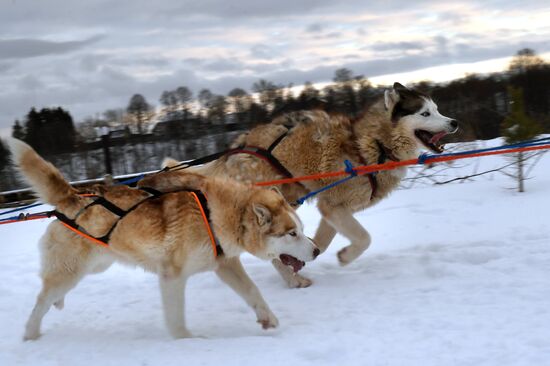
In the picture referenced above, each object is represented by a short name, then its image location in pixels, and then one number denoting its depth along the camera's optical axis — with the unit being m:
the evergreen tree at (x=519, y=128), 9.59
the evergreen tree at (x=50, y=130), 38.09
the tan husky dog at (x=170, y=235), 4.60
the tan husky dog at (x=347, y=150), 6.07
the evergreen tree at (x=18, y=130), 38.66
